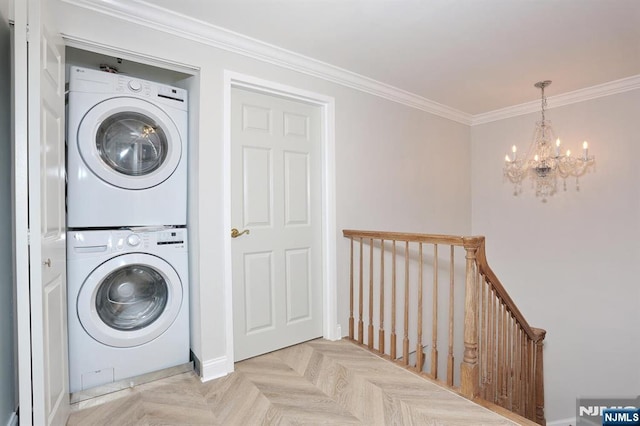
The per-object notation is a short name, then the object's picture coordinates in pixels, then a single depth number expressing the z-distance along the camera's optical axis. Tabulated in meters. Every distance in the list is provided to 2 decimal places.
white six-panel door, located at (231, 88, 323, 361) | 2.40
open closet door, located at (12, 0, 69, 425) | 1.18
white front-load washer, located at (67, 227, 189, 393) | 1.85
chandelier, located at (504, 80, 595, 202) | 3.34
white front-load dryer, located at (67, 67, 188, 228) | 1.86
